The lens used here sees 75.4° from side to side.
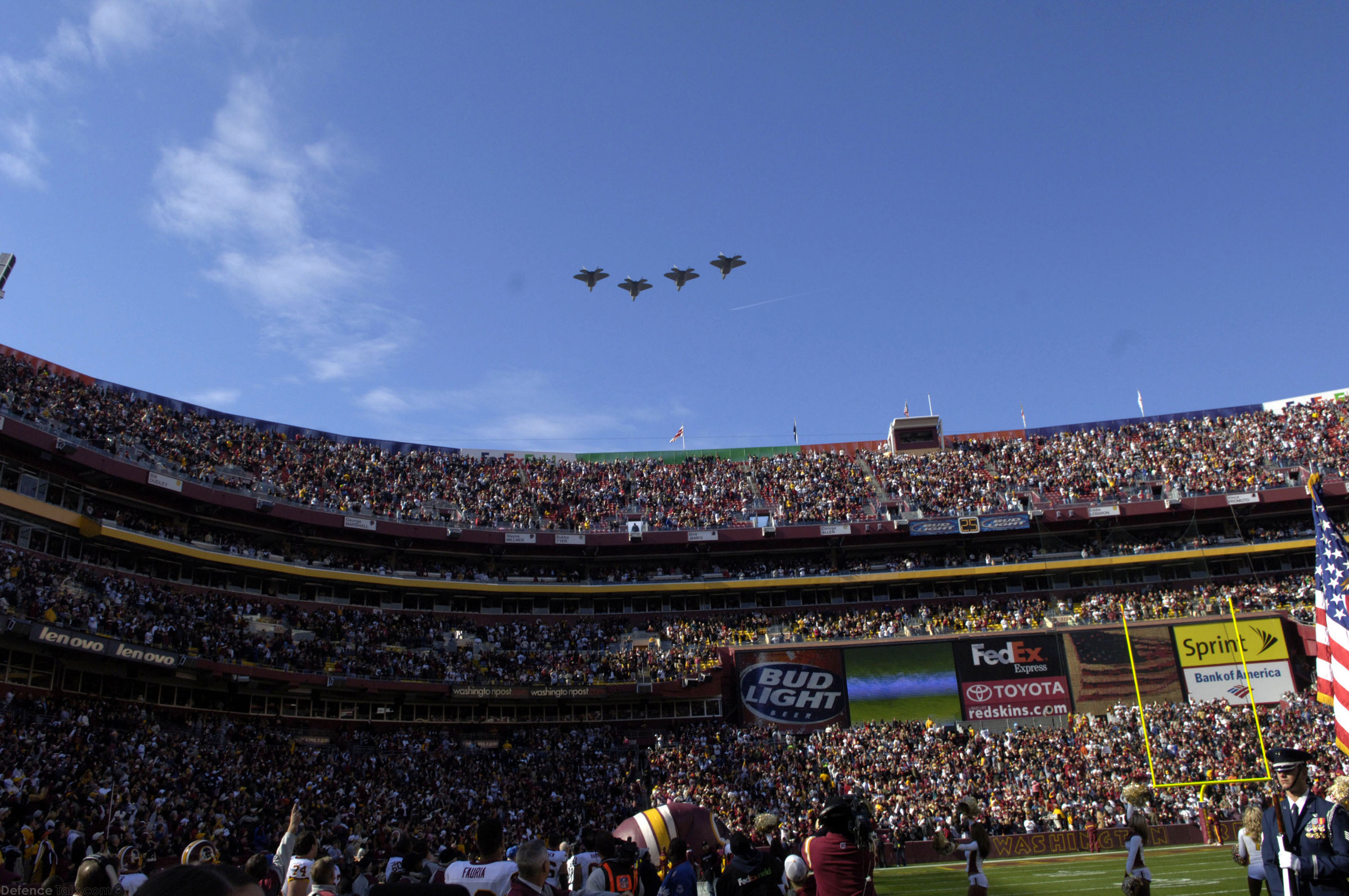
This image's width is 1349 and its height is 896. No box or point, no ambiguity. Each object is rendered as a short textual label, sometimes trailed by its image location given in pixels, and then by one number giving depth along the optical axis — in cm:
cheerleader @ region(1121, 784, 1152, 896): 1220
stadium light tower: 4003
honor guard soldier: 725
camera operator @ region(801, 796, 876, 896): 786
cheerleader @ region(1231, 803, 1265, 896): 1297
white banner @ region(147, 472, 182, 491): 4034
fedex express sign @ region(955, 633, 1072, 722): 4450
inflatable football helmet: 1919
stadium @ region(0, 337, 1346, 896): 3309
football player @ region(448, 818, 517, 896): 689
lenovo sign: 3028
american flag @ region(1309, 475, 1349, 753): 1502
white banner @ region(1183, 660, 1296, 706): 4278
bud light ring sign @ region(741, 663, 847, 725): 4534
